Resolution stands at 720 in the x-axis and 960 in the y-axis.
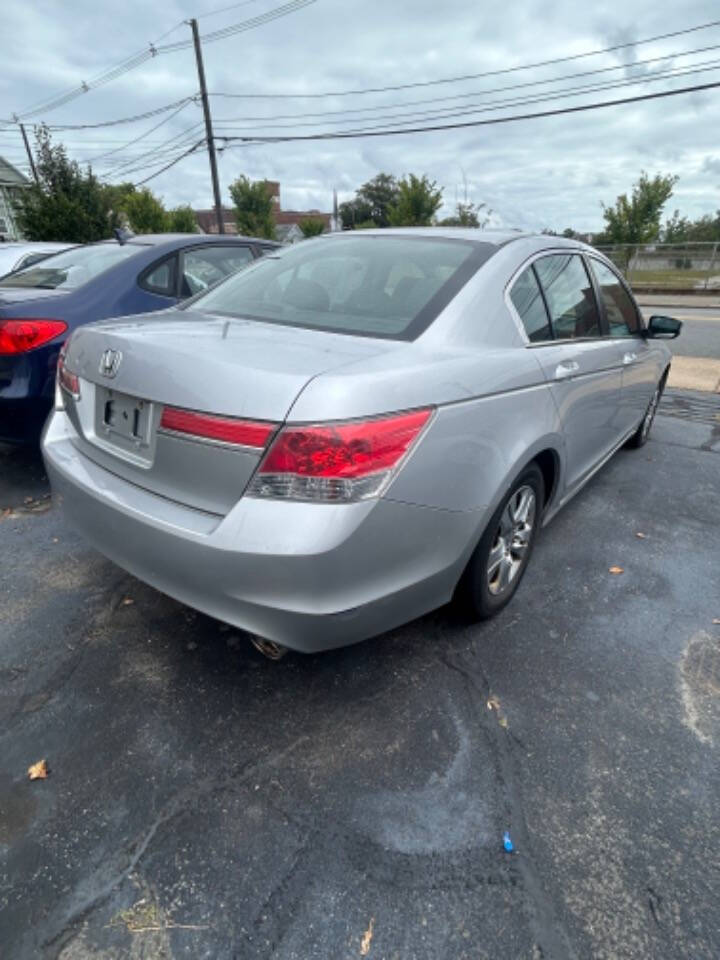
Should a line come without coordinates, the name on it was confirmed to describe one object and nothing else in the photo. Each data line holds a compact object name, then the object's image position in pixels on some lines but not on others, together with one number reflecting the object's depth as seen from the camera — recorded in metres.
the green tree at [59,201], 15.74
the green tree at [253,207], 25.48
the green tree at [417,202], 23.38
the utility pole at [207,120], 20.09
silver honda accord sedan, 1.52
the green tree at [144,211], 22.84
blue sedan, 3.34
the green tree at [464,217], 26.26
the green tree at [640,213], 24.31
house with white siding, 31.14
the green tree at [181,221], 25.48
